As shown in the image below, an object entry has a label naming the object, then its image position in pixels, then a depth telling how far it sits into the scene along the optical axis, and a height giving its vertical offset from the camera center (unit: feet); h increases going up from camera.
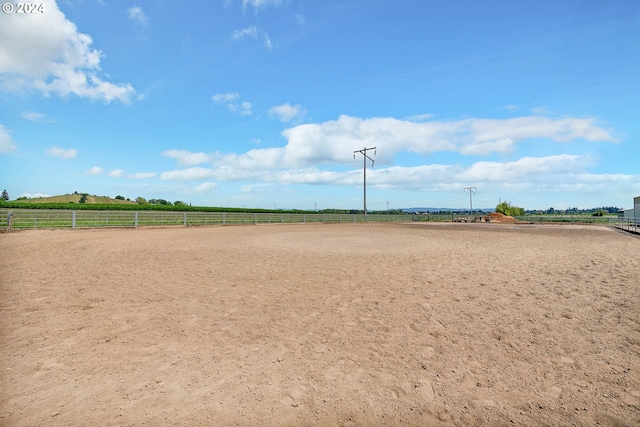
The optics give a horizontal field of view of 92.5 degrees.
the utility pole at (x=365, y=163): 131.34 +22.86
